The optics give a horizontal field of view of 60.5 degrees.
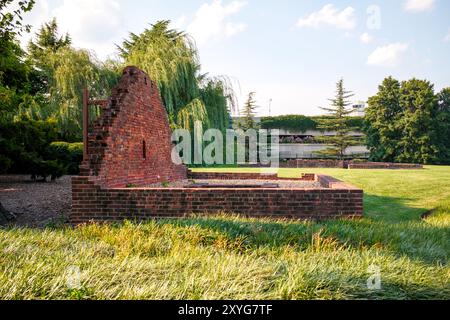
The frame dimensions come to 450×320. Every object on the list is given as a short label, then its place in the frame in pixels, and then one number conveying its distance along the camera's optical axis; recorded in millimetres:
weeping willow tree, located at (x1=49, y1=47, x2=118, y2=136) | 19969
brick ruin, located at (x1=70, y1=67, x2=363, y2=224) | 6582
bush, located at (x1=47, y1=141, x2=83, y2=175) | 14856
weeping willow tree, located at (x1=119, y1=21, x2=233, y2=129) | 20250
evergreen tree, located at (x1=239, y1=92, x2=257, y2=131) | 38125
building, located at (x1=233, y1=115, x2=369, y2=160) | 37953
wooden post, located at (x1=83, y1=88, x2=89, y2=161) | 7715
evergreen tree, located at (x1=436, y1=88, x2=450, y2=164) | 32781
